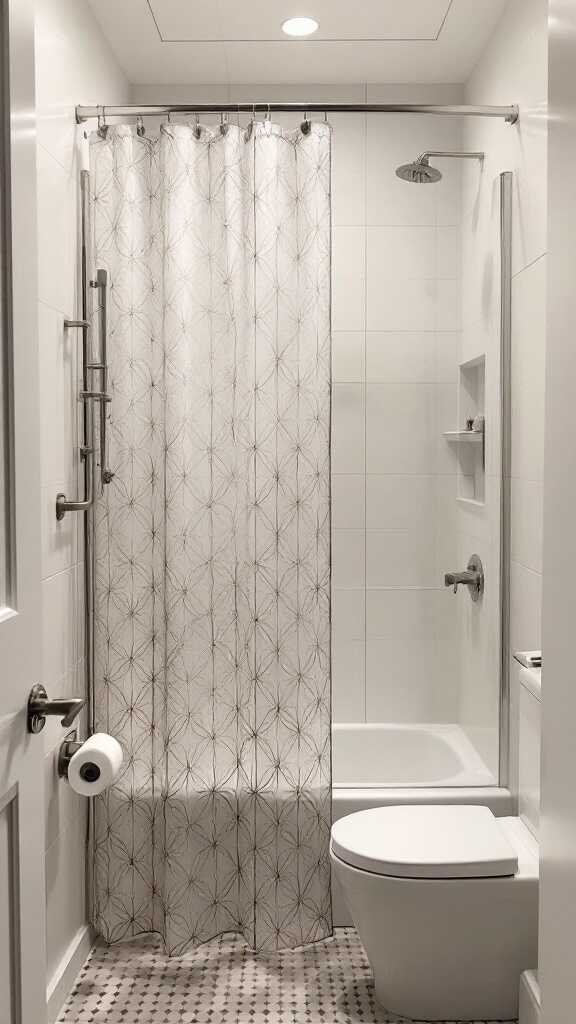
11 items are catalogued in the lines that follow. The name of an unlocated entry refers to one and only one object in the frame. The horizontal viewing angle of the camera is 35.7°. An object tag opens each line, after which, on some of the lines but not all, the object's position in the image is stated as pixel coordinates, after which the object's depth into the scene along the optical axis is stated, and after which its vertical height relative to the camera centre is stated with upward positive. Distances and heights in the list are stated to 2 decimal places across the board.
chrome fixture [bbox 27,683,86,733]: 1.09 -0.29
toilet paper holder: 1.56 -0.52
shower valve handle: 2.94 -0.36
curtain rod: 2.40 +0.98
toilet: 2.04 -1.01
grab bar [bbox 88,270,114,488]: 2.38 +0.30
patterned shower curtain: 2.40 -0.18
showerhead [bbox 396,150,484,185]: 2.66 +0.91
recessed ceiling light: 2.71 +1.37
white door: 1.01 -0.09
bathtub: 2.61 -0.97
